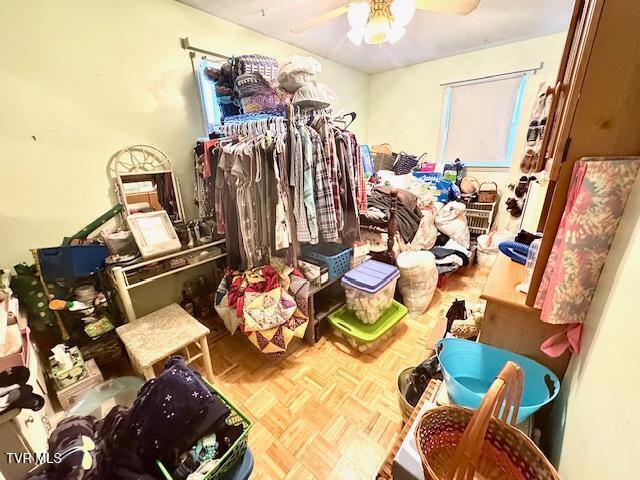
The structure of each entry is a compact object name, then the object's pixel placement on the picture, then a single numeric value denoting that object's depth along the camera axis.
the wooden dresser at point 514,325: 0.87
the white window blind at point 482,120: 3.21
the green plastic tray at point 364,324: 1.81
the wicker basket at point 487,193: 3.35
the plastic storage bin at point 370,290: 1.80
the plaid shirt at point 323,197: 1.68
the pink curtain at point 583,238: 0.61
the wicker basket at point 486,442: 0.47
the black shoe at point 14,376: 0.80
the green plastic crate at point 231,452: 0.71
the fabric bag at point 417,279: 2.19
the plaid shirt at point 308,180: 1.64
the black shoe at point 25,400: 0.75
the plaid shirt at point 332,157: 1.73
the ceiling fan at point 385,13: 1.44
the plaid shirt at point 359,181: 1.90
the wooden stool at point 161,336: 1.34
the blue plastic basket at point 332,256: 1.92
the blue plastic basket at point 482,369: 0.83
